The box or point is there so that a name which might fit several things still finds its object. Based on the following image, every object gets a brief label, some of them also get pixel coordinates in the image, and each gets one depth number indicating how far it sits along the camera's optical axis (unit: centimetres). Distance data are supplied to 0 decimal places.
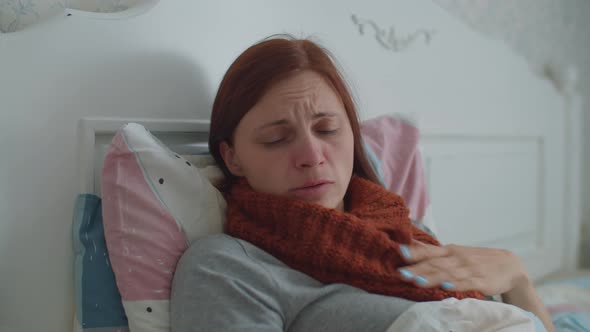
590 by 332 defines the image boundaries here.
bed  77
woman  70
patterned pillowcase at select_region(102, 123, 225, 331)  73
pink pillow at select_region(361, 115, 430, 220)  115
